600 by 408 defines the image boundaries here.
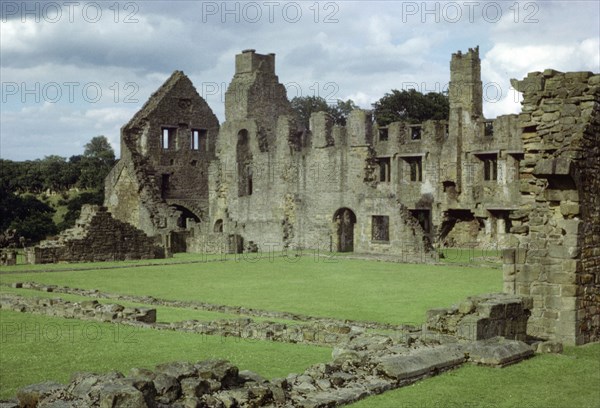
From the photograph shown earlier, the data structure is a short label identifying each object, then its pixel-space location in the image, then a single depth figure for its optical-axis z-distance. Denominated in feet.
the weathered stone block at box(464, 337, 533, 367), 34.55
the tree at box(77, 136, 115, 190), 195.11
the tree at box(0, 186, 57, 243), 148.87
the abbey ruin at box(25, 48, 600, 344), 118.11
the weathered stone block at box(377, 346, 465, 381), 30.66
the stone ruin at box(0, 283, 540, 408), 23.93
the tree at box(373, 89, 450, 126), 203.21
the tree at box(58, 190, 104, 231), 163.43
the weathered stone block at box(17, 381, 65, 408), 23.82
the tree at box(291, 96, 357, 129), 278.05
